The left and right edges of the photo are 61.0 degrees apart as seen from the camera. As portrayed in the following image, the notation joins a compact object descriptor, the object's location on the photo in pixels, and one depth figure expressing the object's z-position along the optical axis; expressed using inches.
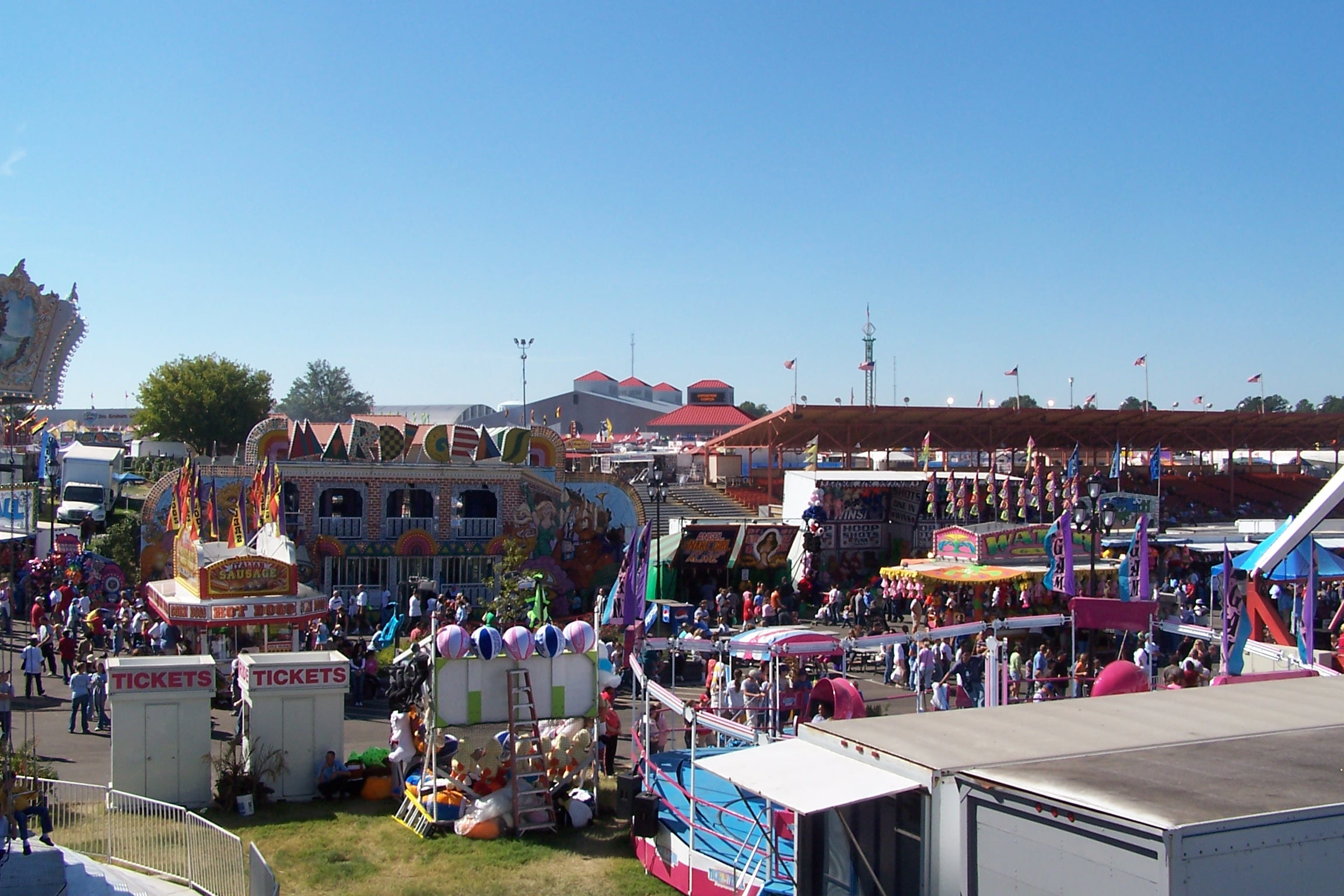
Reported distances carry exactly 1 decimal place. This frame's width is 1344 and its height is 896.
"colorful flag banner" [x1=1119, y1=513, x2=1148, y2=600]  898.7
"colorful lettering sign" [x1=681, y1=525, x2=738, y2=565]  1275.8
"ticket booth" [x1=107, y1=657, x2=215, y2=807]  565.9
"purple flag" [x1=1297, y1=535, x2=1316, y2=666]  692.1
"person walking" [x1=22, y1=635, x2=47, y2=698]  791.7
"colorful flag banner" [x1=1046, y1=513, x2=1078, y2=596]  919.0
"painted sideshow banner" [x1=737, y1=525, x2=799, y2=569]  1310.3
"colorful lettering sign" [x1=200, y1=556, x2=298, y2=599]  852.6
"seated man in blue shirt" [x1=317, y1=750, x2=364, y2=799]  595.5
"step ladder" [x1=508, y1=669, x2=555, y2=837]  541.6
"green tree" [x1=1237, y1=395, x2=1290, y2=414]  4648.1
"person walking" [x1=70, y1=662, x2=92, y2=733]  708.7
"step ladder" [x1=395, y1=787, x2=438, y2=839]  536.4
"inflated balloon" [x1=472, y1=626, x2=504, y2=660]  542.6
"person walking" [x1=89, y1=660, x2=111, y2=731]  725.9
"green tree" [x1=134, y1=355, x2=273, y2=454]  2586.1
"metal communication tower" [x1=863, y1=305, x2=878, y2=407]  2637.8
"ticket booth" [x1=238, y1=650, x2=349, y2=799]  587.5
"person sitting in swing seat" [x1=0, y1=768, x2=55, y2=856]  410.6
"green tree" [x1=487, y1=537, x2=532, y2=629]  1027.3
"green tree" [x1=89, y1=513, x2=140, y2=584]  1298.0
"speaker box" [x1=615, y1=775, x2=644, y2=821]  550.0
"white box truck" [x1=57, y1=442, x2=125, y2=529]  1682.0
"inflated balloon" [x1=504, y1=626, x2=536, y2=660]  547.8
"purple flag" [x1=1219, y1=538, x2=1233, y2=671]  697.6
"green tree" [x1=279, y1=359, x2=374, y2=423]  5029.5
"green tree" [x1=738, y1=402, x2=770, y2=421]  5409.0
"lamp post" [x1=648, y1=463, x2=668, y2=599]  1075.3
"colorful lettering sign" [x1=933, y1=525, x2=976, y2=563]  1116.5
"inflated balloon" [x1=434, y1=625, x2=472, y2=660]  536.4
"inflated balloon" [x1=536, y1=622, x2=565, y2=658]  555.5
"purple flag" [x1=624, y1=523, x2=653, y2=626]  771.4
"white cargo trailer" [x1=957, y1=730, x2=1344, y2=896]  245.3
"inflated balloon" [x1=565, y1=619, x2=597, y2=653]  562.9
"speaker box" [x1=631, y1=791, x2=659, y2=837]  498.3
